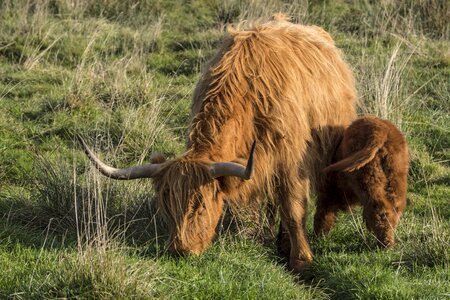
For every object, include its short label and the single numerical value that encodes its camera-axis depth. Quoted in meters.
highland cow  11.46
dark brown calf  12.62
